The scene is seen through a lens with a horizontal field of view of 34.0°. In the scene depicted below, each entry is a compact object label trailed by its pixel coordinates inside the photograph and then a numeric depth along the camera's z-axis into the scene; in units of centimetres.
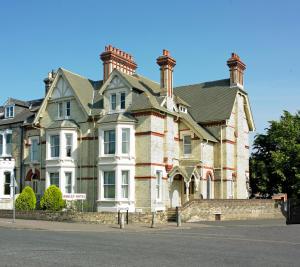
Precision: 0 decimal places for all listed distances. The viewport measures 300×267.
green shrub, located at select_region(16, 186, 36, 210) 3797
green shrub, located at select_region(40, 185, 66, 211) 3675
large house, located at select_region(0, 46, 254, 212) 3800
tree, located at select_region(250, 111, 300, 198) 4519
